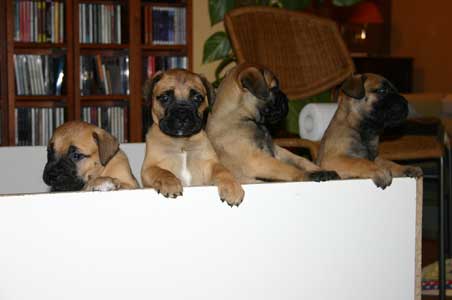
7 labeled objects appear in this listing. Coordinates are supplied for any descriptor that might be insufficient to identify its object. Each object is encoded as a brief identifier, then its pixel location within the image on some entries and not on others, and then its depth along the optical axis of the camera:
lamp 8.18
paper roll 3.12
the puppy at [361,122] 2.62
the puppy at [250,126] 2.60
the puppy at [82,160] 2.43
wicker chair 3.70
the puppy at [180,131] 2.44
